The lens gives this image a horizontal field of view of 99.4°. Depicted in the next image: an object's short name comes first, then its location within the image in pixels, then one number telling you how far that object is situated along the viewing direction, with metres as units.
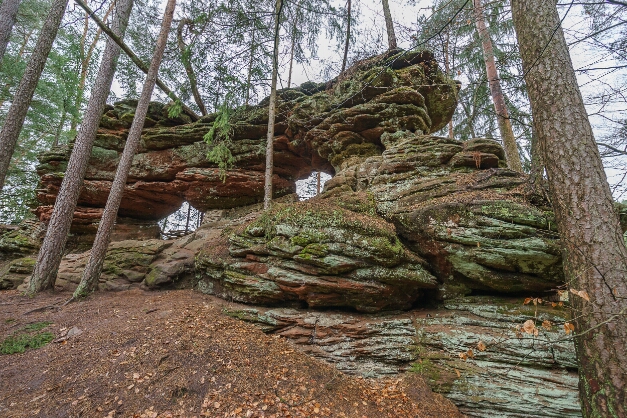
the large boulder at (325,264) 5.21
